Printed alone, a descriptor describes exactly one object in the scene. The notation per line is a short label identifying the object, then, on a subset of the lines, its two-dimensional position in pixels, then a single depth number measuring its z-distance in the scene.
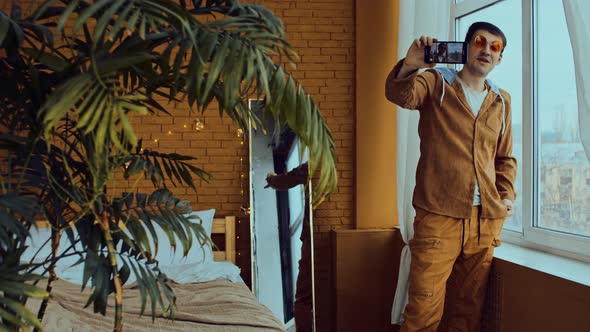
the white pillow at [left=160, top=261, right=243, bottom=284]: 4.50
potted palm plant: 1.70
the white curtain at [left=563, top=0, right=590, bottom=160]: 3.07
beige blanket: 3.47
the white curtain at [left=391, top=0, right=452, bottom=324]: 4.60
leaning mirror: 5.29
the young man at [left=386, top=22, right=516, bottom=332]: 3.71
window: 3.79
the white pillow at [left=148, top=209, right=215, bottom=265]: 4.98
